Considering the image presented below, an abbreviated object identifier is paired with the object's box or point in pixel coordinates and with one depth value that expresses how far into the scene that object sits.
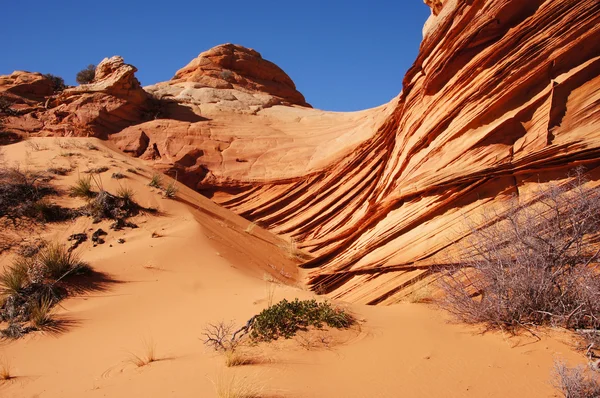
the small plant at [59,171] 11.31
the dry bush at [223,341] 4.30
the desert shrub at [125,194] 10.37
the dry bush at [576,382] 2.94
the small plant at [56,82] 18.89
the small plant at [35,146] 13.02
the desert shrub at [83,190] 10.31
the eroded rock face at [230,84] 19.59
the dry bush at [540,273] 4.12
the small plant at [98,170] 11.62
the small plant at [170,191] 11.44
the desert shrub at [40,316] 5.82
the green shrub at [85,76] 22.28
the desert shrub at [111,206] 9.80
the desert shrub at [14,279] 6.46
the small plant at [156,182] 11.80
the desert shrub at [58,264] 7.06
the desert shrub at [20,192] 9.15
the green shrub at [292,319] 4.54
